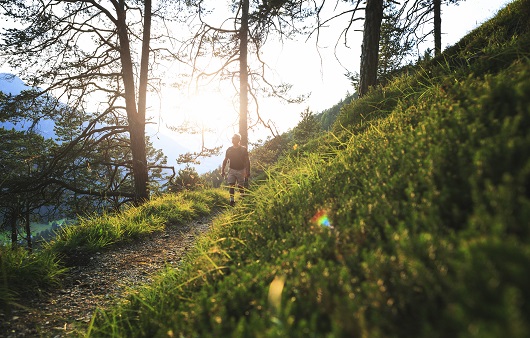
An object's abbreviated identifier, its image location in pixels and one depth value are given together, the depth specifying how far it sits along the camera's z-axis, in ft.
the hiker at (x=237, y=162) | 31.04
